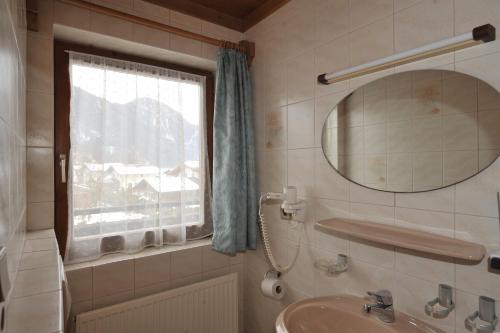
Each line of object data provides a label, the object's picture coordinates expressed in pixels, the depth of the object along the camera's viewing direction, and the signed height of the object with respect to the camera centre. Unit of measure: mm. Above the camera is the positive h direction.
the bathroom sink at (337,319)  1044 -628
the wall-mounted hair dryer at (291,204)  1508 -213
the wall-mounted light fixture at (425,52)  880 +416
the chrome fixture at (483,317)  857 -500
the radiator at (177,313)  1445 -847
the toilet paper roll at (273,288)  1605 -725
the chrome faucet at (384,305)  1064 -549
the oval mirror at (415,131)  944 +133
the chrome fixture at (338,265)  1329 -495
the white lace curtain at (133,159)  1588 +51
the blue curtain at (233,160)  1799 +38
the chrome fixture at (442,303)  963 -501
